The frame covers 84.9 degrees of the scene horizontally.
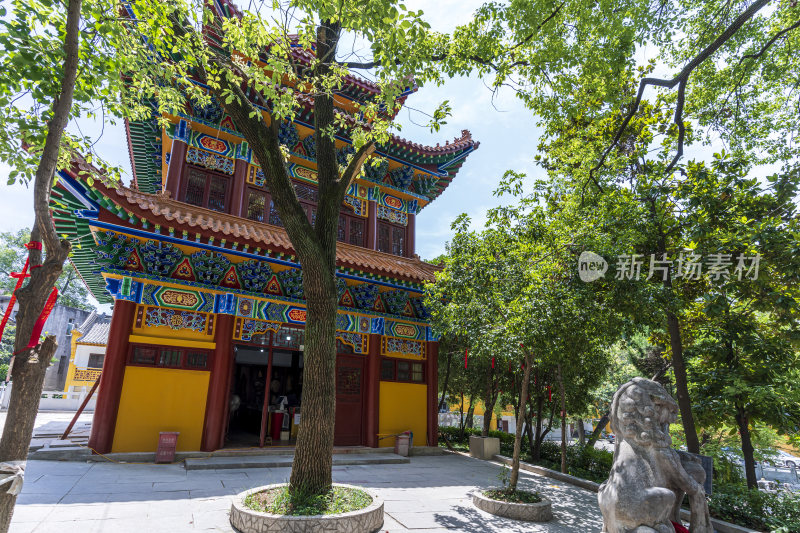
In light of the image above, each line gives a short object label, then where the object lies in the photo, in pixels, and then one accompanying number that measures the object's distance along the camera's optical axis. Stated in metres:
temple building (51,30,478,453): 8.08
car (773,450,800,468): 18.44
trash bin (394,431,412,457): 10.45
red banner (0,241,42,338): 2.86
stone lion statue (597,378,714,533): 3.29
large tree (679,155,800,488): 6.06
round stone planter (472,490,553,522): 6.26
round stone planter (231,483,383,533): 4.55
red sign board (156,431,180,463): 7.95
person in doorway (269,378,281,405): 13.45
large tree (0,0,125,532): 2.76
